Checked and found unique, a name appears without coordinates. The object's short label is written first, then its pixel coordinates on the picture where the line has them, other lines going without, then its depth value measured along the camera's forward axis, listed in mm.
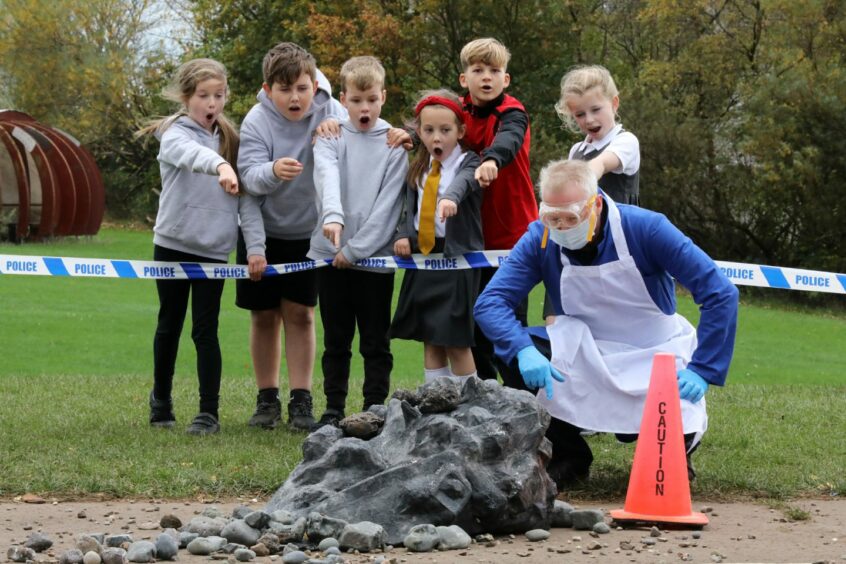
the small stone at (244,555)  5039
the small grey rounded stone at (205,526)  5367
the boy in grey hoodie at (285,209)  7863
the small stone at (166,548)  5082
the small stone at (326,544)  5145
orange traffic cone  5719
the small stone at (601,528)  5605
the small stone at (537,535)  5496
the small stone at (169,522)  5602
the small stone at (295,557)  4965
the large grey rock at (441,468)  5414
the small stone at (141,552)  5027
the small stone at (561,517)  5762
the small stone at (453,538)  5262
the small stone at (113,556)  4906
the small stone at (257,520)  5336
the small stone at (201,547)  5148
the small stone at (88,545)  5012
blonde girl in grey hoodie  7852
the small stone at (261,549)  5109
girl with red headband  7465
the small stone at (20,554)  4984
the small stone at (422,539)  5207
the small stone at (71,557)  4887
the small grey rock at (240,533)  5223
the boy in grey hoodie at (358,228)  7668
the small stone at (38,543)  5152
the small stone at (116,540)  5219
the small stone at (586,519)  5695
